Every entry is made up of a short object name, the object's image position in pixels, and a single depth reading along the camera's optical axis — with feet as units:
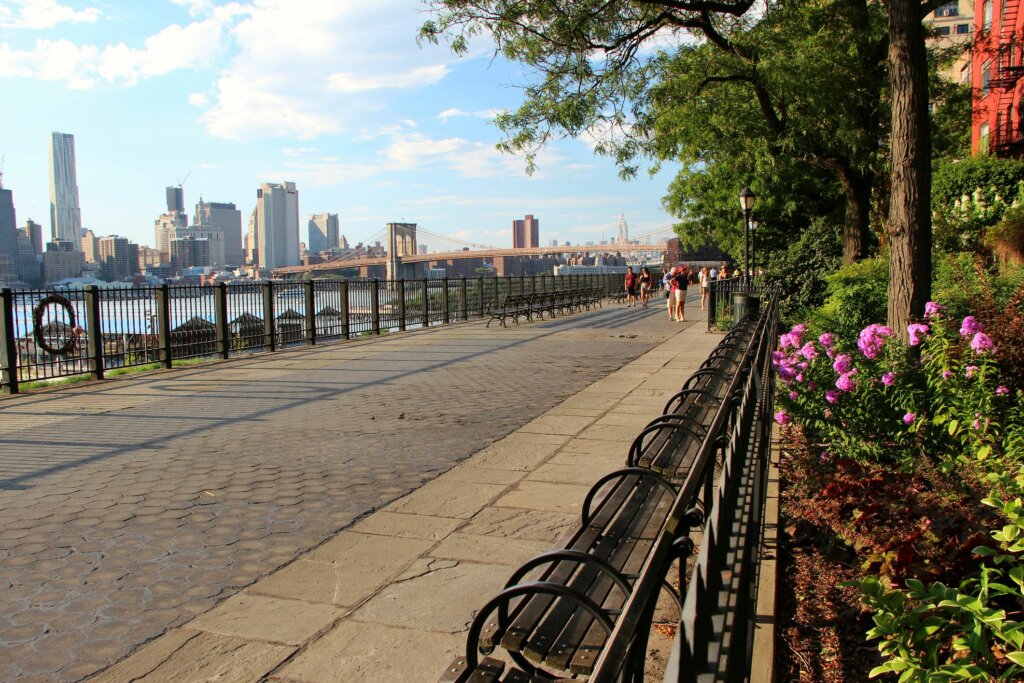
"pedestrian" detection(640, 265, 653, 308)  120.26
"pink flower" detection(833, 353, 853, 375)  18.34
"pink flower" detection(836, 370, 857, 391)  17.87
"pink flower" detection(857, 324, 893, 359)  19.65
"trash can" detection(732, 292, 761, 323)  55.31
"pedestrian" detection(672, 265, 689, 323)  76.38
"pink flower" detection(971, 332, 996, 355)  15.99
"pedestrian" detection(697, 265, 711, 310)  96.97
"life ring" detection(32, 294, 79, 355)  39.22
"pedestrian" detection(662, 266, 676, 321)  83.60
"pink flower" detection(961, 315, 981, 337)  17.05
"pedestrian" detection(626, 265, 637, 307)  117.70
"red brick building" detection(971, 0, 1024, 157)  86.84
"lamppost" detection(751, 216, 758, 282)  89.85
